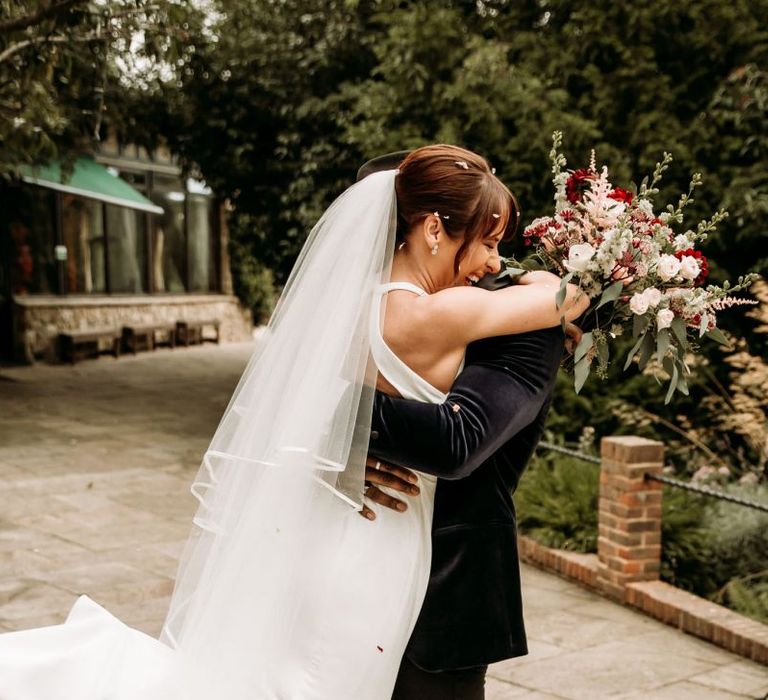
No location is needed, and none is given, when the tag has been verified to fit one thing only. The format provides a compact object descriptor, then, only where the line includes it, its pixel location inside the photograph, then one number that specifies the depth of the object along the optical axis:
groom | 1.90
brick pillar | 5.20
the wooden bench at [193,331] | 18.84
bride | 1.99
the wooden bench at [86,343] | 15.77
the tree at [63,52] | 6.09
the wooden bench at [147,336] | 17.38
